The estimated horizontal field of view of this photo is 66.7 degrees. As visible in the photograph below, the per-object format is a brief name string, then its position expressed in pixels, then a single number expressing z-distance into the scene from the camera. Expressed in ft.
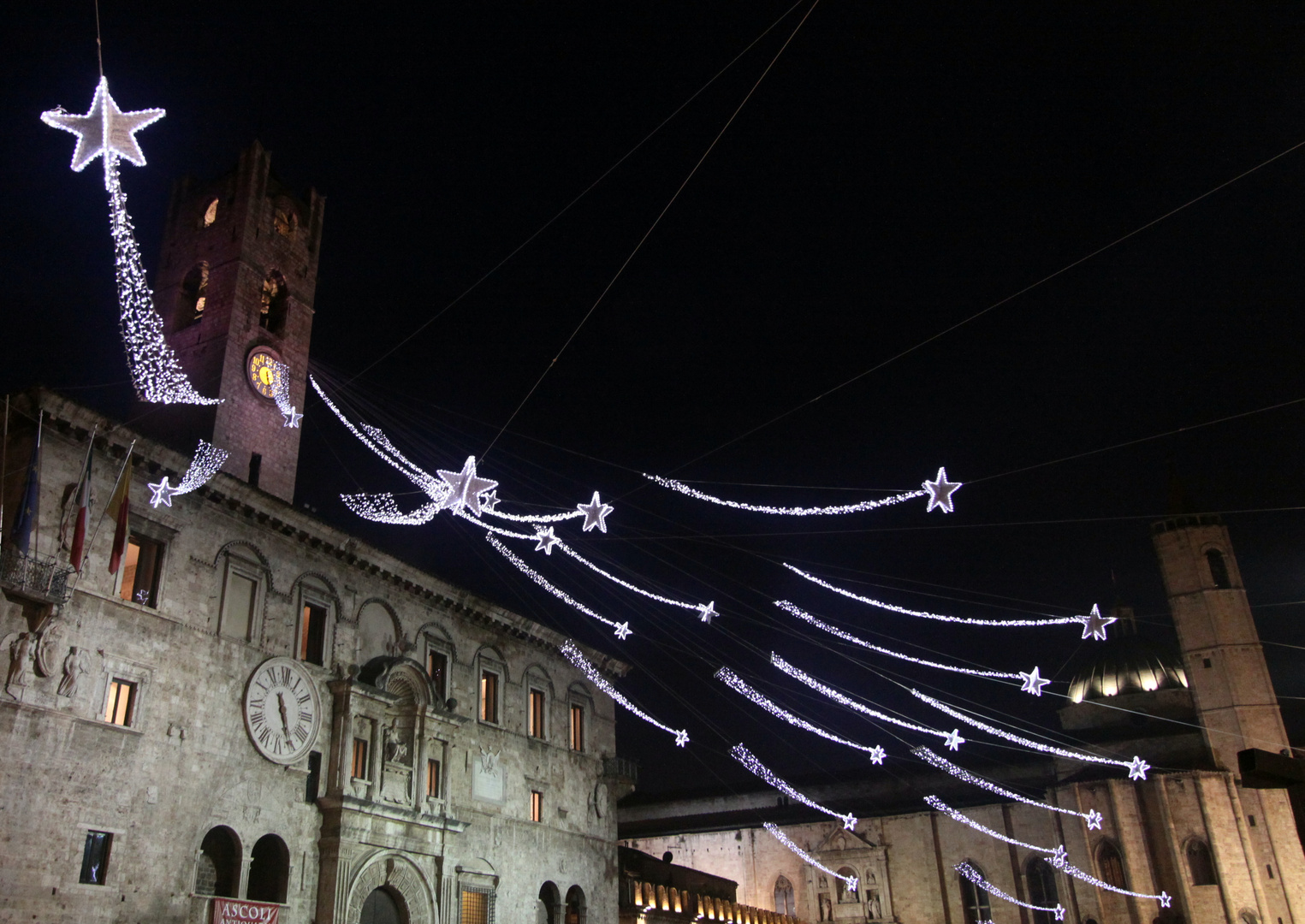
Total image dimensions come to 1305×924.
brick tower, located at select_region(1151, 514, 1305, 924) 172.24
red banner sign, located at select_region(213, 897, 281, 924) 65.00
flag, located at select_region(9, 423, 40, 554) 57.62
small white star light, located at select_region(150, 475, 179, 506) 67.41
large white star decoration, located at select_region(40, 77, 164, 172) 40.22
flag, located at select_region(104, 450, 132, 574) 61.57
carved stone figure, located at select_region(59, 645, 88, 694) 59.98
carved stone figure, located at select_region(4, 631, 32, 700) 57.31
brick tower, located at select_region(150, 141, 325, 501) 93.25
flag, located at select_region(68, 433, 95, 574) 58.75
